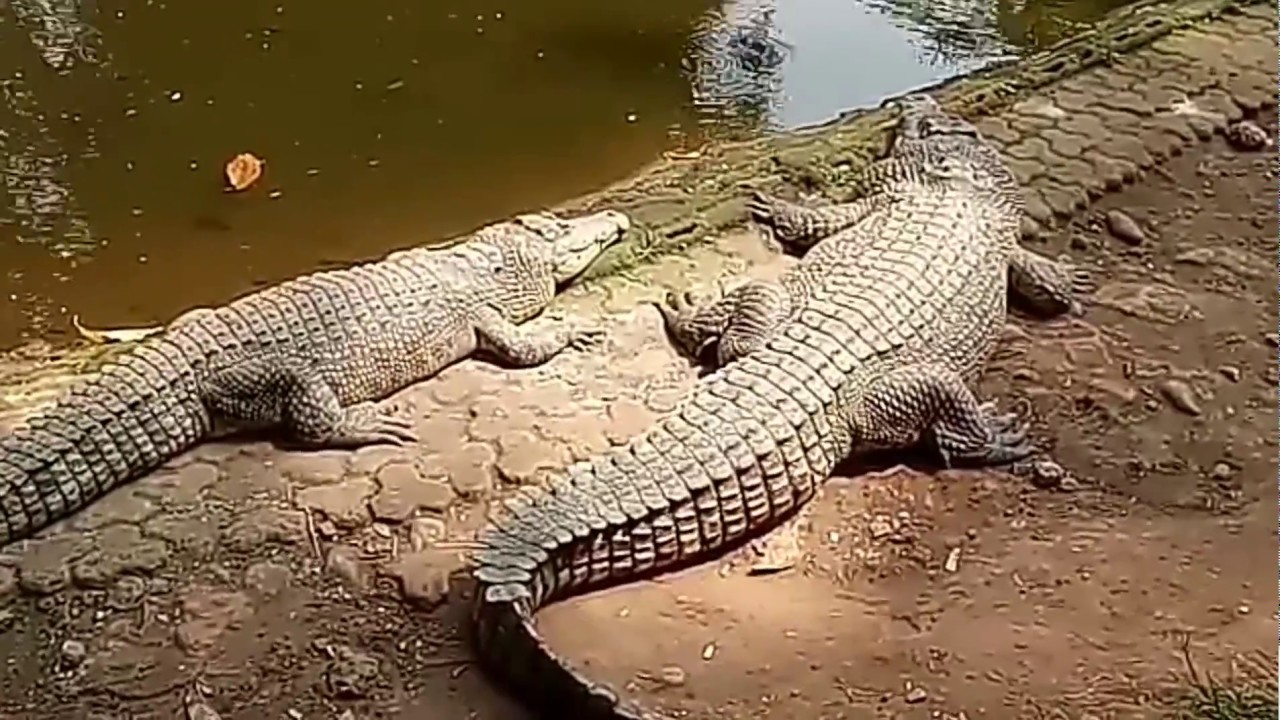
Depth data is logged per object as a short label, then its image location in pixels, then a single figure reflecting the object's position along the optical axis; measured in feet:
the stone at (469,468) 11.50
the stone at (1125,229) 15.11
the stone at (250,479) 11.41
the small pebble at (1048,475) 11.70
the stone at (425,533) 10.95
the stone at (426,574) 10.46
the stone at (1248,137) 16.99
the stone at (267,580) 10.48
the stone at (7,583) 10.36
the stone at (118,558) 10.50
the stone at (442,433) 11.96
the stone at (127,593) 10.33
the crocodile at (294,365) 11.21
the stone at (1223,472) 11.68
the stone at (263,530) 10.87
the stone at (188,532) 10.81
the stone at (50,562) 10.42
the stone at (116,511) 11.05
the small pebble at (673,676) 9.68
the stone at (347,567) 10.61
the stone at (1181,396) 12.42
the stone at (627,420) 12.08
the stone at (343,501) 11.15
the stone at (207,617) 10.02
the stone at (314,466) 11.63
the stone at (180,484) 11.35
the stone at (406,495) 11.23
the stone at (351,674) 9.66
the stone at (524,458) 11.61
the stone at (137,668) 9.64
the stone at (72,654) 9.84
